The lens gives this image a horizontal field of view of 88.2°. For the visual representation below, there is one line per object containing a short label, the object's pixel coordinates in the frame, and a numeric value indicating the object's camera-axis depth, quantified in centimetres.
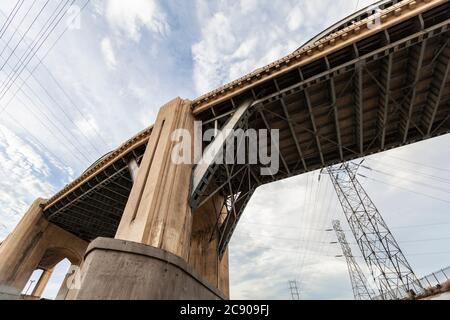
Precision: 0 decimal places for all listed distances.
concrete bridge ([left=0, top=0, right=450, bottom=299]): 491
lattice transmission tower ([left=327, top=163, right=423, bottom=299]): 2676
